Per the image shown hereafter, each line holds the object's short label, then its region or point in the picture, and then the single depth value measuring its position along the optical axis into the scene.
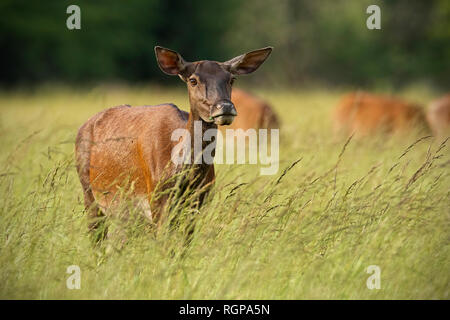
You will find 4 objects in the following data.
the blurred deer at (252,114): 18.98
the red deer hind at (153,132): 9.09
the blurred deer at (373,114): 21.59
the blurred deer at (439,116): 22.11
